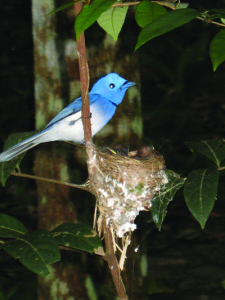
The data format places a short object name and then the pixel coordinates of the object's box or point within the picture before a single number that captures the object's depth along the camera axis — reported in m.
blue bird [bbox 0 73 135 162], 6.46
